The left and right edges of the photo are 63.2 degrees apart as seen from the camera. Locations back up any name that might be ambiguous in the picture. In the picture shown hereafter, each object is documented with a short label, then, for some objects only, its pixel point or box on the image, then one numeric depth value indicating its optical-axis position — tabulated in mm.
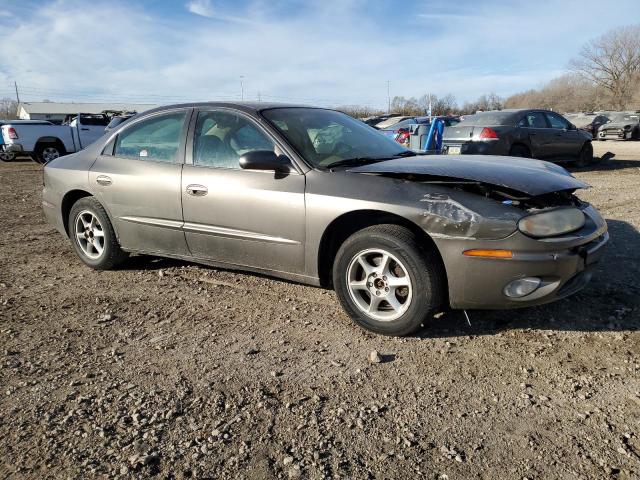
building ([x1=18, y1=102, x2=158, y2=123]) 75625
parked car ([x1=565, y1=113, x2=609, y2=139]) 26694
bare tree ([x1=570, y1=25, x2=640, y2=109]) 64438
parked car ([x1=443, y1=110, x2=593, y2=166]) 11047
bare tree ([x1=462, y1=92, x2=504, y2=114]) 76800
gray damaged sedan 3049
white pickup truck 16500
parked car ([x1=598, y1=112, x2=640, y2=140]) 25078
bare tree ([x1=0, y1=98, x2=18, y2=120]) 98688
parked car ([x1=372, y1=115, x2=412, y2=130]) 20984
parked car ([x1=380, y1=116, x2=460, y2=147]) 15086
